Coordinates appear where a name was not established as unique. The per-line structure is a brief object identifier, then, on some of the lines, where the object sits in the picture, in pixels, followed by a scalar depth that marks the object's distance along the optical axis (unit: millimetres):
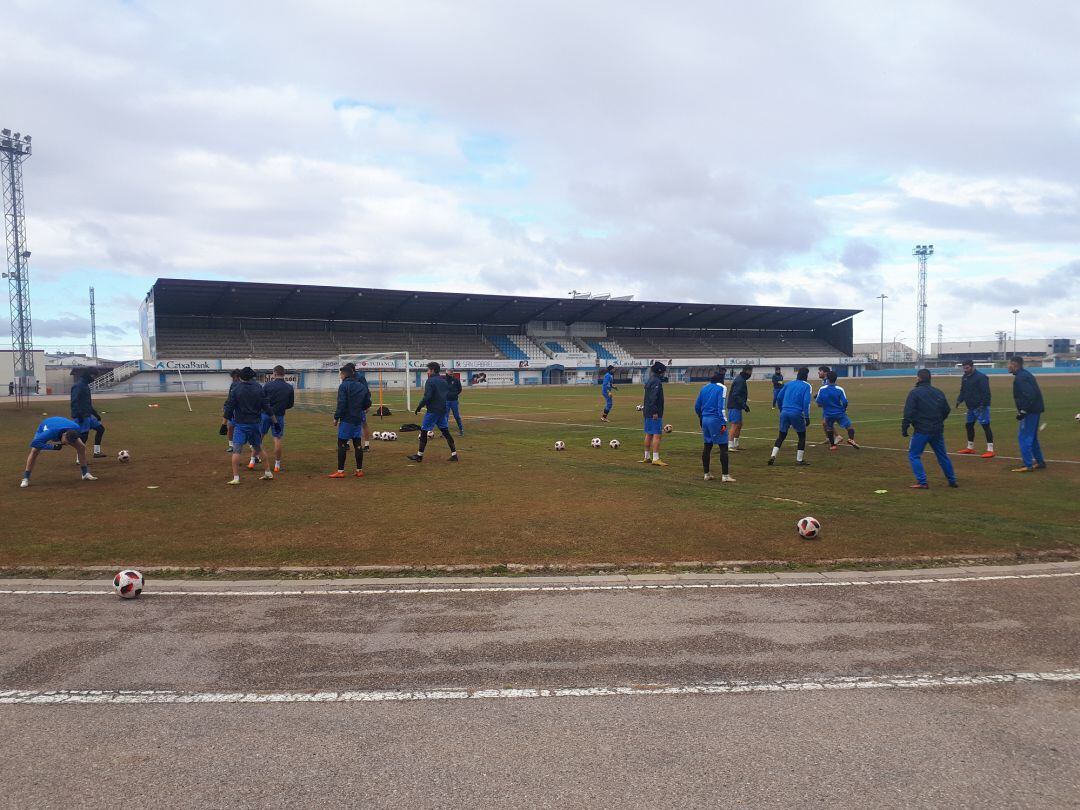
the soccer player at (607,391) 26031
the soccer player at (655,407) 14312
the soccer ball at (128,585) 6387
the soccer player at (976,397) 15188
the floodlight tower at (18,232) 50812
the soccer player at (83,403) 13984
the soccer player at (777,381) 25983
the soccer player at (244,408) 12414
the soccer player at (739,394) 16078
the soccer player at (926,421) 11336
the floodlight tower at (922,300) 93812
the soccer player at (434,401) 14586
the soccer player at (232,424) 12602
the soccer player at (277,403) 13500
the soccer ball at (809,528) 8188
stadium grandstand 64125
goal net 31500
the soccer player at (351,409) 12945
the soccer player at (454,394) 19219
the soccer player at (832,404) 16312
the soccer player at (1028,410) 12815
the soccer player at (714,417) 12203
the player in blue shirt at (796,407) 13906
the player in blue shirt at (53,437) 11688
